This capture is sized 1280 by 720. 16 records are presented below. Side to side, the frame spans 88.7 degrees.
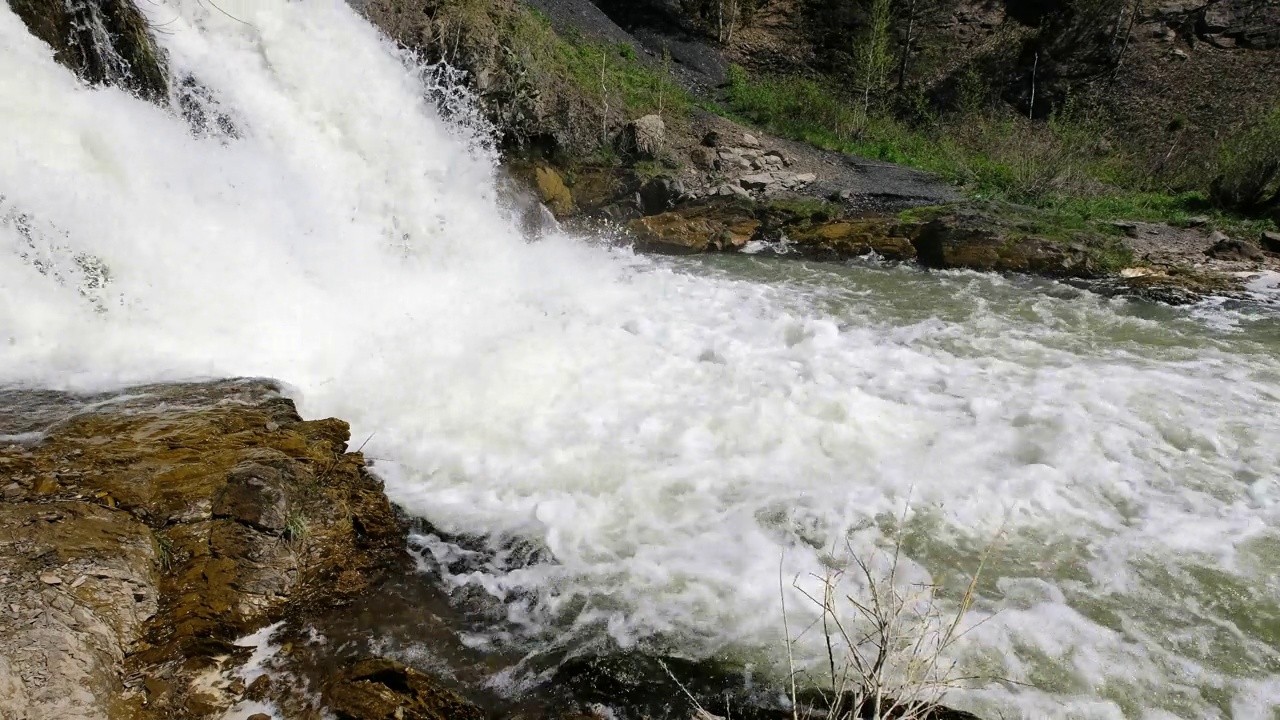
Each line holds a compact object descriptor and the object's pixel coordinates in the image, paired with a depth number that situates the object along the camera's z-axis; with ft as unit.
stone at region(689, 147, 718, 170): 43.73
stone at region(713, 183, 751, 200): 38.32
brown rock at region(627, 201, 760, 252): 34.19
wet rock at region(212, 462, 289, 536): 10.44
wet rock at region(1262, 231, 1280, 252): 30.09
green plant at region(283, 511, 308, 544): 10.61
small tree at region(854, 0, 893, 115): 58.80
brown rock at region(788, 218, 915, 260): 31.65
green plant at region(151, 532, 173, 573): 9.60
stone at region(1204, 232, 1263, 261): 29.37
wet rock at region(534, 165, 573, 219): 35.42
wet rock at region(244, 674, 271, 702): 8.31
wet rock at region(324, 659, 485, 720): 8.14
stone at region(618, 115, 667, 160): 41.09
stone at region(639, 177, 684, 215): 38.32
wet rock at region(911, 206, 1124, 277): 28.45
